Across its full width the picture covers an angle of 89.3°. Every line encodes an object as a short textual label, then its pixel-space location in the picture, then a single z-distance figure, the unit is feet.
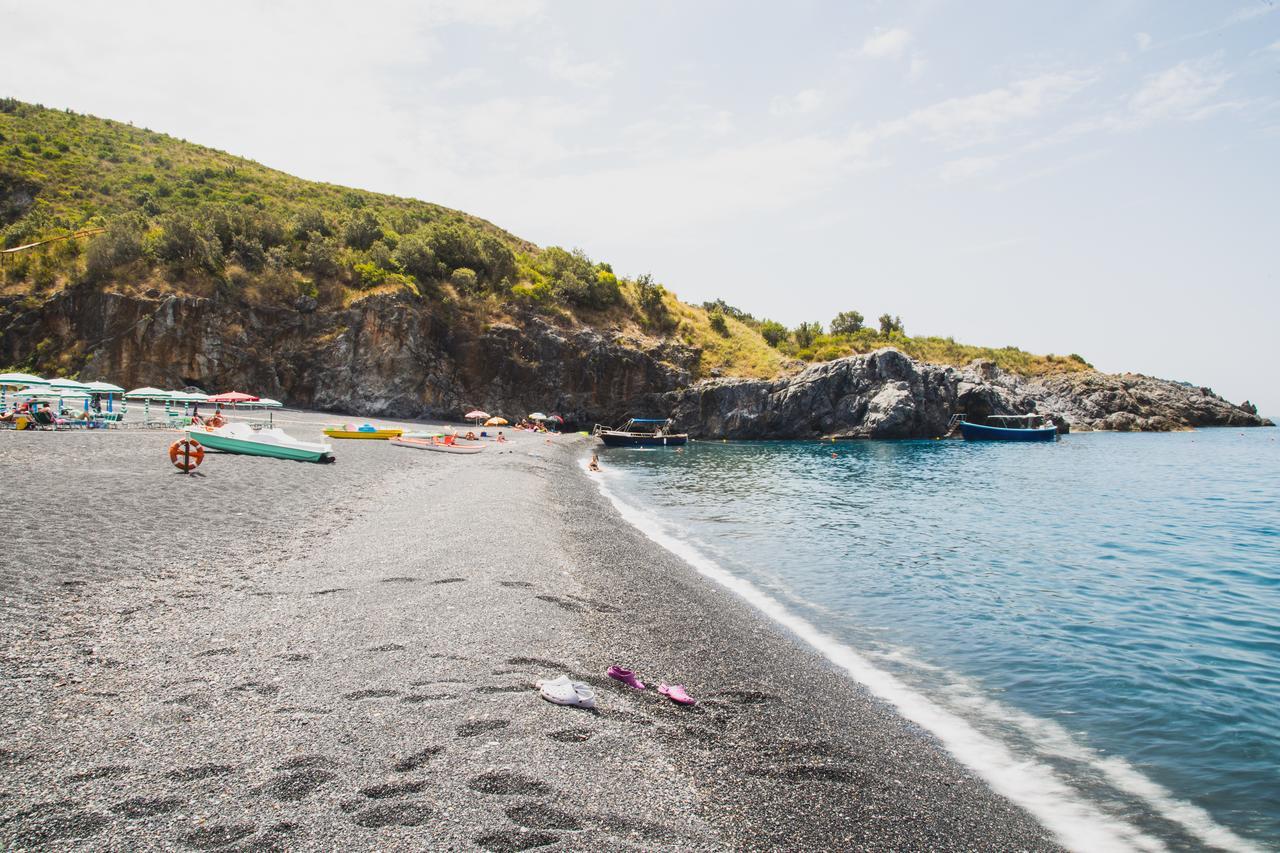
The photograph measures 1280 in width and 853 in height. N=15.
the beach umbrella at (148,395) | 124.67
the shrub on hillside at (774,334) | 299.58
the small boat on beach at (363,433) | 134.62
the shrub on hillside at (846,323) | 315.58
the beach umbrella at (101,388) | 117.11
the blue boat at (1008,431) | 233.76
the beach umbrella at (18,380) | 116.57
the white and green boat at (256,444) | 87.10
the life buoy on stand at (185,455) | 66.13
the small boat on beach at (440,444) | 124.99
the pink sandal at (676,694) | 24.66
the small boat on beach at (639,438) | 189.37
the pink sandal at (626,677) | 25.30
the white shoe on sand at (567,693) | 22.33
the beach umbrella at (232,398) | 128.05
